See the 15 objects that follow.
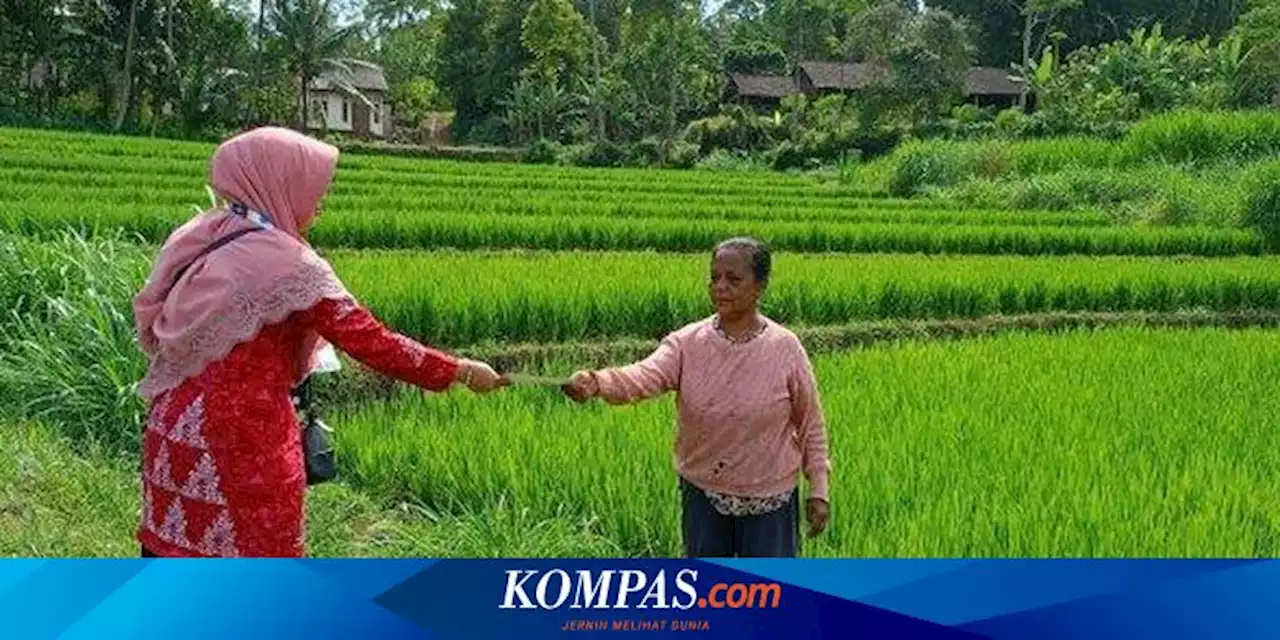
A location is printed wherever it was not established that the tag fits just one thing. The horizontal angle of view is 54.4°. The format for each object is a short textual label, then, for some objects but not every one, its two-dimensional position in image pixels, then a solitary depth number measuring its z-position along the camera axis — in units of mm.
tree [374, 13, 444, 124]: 42878
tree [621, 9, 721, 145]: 34312
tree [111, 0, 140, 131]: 29438
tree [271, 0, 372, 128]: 31766
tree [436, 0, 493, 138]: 38375
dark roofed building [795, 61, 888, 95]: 40500
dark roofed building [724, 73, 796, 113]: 40594
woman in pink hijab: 2467
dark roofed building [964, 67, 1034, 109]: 41000
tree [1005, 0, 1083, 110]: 36969
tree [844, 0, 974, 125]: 30969
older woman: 2770
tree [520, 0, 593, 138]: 35156
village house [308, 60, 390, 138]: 40531
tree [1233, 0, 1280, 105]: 26203
